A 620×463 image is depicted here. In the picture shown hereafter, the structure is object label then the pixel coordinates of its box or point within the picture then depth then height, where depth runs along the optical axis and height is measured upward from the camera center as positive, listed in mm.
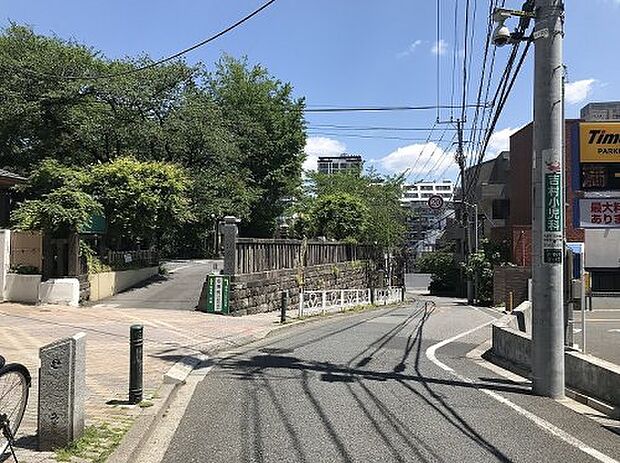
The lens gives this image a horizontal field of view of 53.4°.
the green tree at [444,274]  60125 -2584
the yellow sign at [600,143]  11148 +1924
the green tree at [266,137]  54006 +9721
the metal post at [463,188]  39100 +3776
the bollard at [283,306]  19334 -1858
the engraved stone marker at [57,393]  5430 -1306
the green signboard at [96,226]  22391 +767
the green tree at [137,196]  24781 +2033
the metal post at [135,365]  7367 -1433
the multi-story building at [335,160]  125725 +18669
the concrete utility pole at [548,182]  8883 +975
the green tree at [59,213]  19641 +1057
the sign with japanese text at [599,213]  10664 +629
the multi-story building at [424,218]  78800 +4055
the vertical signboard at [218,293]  20641 -1568
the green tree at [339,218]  39281 +1868
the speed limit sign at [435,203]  45531 +3353
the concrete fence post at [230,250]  21250 -118
